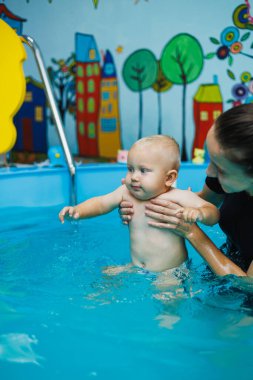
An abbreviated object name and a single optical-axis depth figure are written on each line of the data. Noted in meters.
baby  1.77
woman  1.35
